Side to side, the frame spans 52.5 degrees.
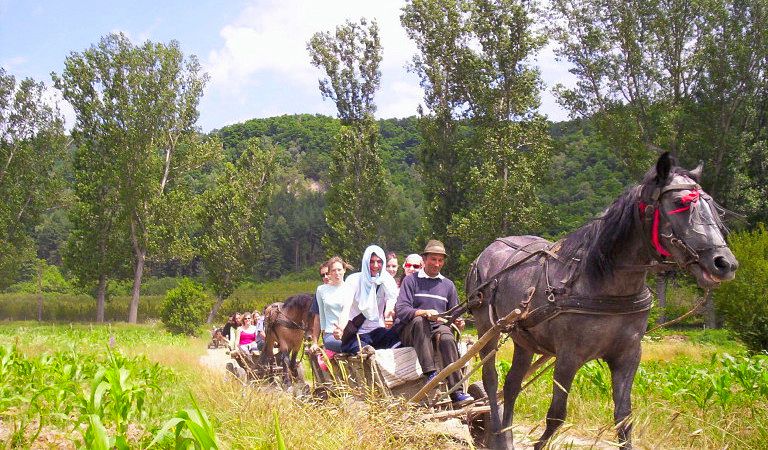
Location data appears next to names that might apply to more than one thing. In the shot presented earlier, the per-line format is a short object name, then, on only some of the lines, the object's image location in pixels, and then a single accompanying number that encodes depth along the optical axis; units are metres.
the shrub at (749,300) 13.95
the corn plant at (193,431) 3.27
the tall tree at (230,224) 39.78
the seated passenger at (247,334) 14.54
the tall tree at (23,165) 41.12
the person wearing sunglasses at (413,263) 8.27
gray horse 4.34
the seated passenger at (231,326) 17.07
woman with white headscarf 7.13
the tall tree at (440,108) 31.56
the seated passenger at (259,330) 12.23
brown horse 10.43
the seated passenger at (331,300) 8.30
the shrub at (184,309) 32.91
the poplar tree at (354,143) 33.97
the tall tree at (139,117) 37.69
